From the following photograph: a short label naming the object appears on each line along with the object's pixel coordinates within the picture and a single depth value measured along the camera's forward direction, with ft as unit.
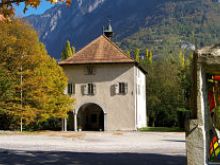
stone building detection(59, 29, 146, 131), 145.89
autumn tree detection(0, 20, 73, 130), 117.91
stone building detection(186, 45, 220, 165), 19.69
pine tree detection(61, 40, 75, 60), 254.10
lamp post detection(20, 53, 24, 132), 118.38
